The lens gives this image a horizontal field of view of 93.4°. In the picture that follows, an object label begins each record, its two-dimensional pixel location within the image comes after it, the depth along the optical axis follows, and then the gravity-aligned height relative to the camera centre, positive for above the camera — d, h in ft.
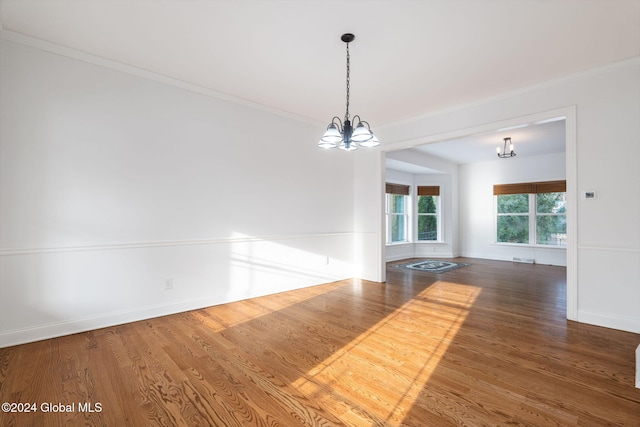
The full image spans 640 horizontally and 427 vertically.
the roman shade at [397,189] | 26.61 +2.68
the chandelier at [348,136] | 8.65 +2.40
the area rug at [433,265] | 22.07 -3.68
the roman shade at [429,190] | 28.94 +2.75
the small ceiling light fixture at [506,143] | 19.93 +5.06
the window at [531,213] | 24.72 +0.56
